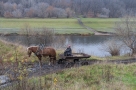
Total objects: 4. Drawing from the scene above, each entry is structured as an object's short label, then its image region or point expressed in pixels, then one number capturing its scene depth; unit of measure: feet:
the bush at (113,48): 100.22
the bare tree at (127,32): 99.91
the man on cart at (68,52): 59.20
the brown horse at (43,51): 58.44
